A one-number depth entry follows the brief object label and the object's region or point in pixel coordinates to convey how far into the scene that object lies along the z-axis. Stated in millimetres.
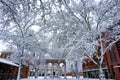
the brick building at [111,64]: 18511
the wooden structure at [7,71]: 14816
